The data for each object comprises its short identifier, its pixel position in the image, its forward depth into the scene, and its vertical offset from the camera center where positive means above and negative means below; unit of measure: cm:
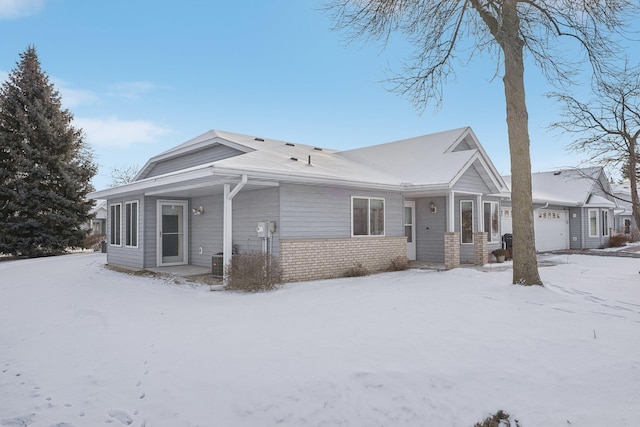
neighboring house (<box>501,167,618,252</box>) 2085 +47
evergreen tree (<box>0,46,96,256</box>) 1970 +284
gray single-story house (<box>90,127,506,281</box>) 1038 +65
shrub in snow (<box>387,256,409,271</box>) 1273 -124
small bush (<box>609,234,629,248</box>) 2309 -98
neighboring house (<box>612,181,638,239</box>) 3181 +42
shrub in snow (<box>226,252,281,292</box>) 920 -110
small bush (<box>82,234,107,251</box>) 2670 -95
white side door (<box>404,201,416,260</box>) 1540 -8
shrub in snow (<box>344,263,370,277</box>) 1153 -132
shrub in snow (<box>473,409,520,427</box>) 375 -183
